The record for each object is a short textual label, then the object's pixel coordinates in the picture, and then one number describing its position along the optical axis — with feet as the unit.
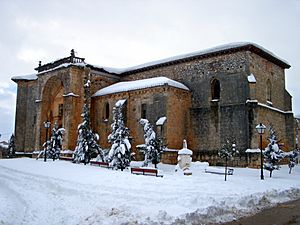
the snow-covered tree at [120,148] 70.23
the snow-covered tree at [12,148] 135.28
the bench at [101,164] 73.01
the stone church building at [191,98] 93.09
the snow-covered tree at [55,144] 91.66
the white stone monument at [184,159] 70.85
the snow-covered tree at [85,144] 81.51
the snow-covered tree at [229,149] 89.02
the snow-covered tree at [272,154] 73.82
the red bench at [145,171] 59.72
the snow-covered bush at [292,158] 86.00
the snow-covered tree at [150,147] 78.54
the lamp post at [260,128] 61.67
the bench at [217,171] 73.13
